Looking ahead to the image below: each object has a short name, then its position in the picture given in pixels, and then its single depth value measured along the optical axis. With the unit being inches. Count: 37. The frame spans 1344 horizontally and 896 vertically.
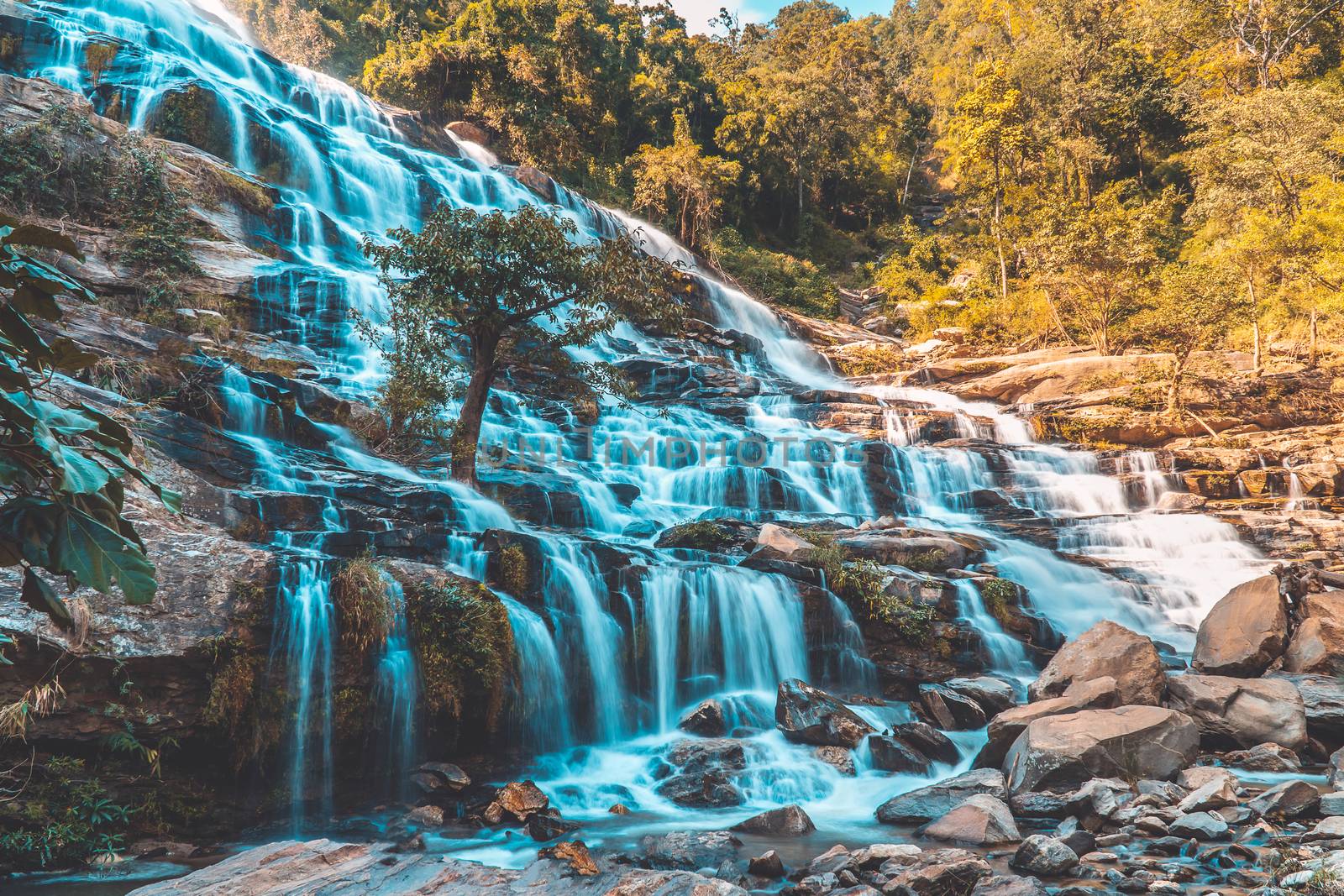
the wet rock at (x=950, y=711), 336.2
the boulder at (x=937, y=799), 244.7
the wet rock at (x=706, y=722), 325.7
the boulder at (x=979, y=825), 212.4
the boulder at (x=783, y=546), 424.8
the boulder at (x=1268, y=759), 262.4
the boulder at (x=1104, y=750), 245.6
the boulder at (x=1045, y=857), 184.1
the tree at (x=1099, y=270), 920.3
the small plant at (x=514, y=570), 342.6
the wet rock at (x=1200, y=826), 196.1
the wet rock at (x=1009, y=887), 163.3
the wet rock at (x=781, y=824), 238.1
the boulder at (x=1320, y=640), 333.4
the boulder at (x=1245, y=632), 350.6
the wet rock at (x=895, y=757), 290.8
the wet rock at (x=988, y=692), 343.3
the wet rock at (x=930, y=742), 300.8
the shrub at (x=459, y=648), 274.2
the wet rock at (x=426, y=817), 233.9
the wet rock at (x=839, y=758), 289.9
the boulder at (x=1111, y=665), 304.7
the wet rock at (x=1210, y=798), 215.0
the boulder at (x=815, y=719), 309.1
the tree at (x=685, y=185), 1357.0
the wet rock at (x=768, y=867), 198.8
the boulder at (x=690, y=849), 207.6
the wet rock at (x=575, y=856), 194.4
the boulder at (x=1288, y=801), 204.4
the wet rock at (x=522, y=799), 241.3
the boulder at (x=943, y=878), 169.5
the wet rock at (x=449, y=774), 257.9
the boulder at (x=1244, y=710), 279.4
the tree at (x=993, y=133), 1209.4
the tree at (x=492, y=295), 427.8
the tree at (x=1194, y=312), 756.6
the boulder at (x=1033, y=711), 281.9
